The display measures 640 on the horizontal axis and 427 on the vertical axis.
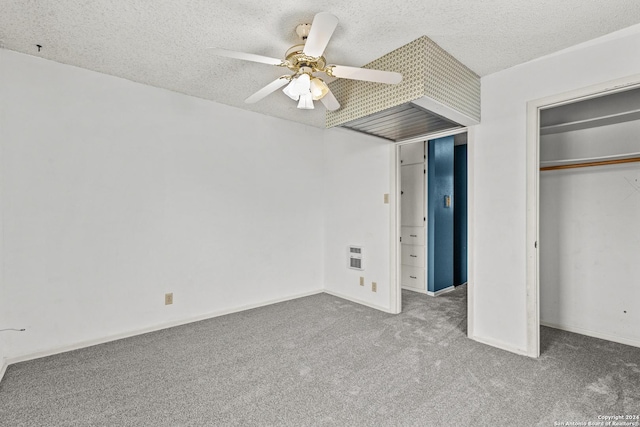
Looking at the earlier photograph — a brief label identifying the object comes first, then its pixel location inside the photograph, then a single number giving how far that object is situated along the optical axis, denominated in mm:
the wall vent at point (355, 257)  3920
